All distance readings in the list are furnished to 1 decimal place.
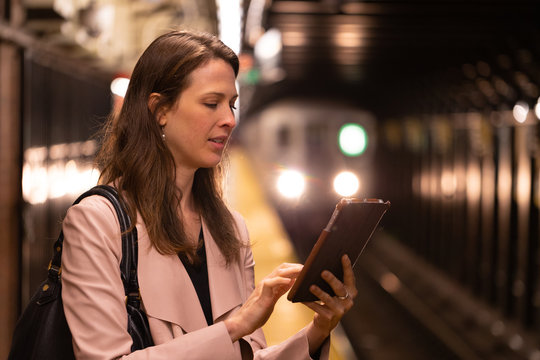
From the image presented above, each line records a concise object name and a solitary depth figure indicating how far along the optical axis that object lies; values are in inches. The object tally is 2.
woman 70.2
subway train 985.5
